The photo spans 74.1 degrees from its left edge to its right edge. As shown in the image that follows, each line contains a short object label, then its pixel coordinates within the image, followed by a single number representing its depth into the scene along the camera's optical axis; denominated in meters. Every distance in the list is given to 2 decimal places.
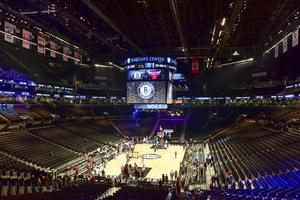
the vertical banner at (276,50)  24.40
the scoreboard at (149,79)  24.60
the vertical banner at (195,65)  31.99
